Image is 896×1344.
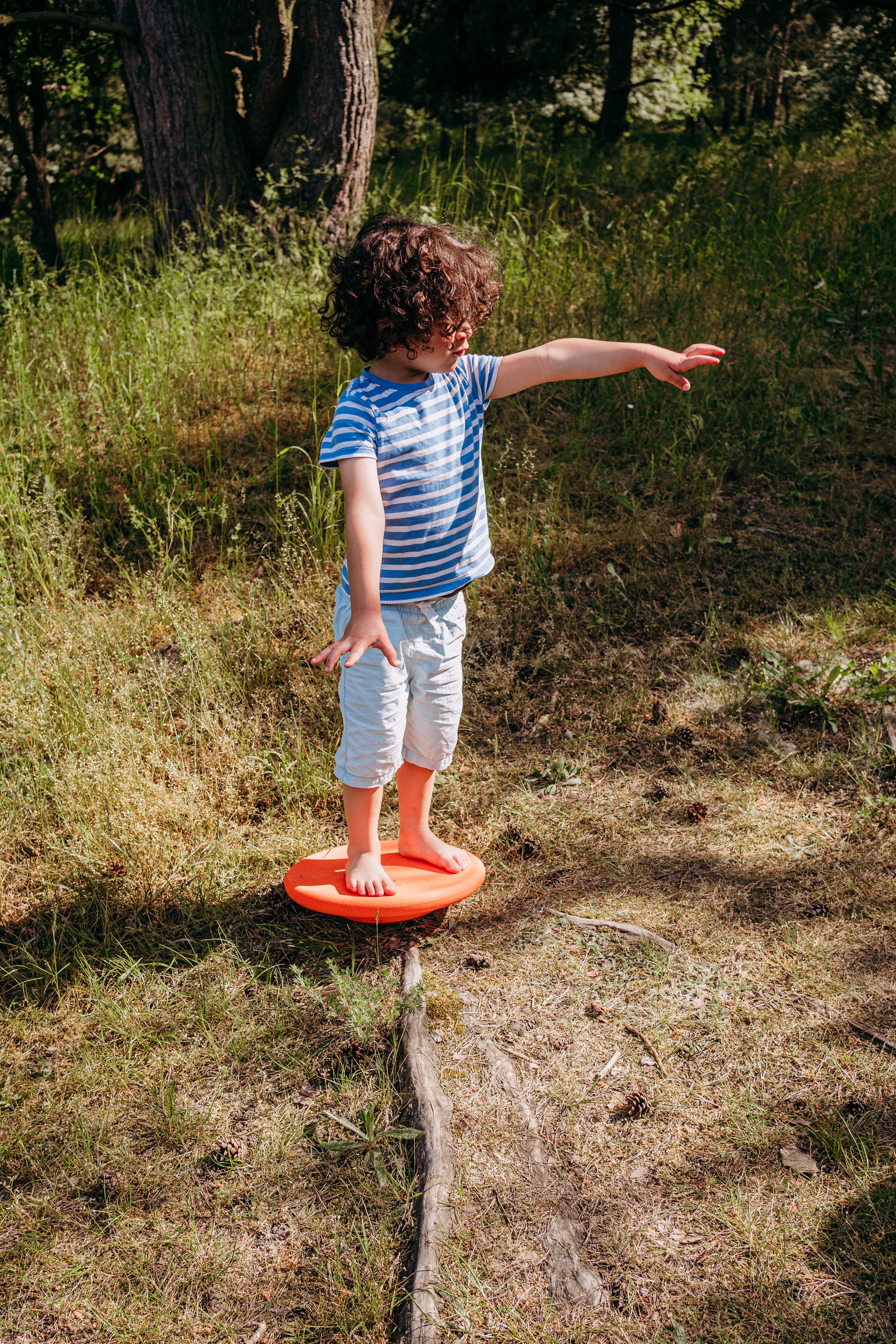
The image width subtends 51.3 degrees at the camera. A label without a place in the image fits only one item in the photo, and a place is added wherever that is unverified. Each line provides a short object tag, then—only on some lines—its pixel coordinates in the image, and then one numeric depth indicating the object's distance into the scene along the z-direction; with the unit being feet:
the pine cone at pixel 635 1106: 6.54
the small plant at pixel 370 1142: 6.30
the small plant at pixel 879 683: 10.32
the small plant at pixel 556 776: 10.05
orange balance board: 7.86
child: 6.69
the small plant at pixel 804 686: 10.38
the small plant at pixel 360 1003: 7.08
